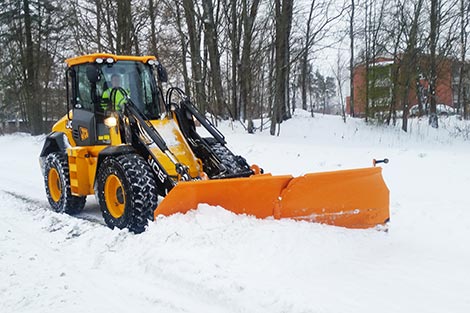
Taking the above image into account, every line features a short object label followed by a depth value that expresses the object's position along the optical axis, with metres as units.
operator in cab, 6.47
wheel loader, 4.98
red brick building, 23.28
